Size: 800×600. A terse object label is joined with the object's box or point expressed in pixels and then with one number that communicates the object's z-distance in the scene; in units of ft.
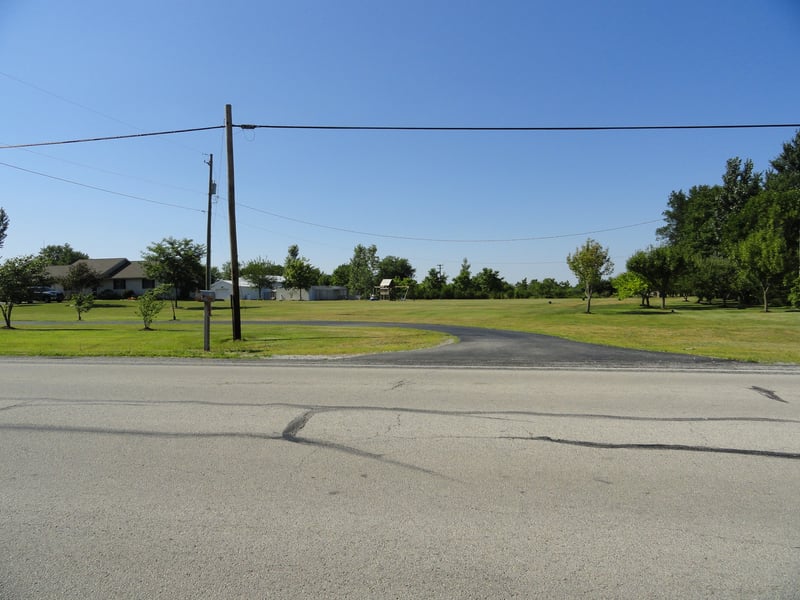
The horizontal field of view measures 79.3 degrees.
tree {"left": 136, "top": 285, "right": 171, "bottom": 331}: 81.41
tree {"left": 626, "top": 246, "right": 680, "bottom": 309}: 143.13
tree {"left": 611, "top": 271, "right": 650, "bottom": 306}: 148.77
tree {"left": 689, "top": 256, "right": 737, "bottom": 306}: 159.20
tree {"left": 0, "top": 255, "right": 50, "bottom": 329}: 88.02
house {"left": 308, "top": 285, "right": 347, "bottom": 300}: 338.54
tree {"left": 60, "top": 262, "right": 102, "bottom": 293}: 193.16
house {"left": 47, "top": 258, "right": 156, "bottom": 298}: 237.66
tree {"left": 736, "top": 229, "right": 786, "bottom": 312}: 125.59
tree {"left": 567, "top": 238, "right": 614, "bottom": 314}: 128.26
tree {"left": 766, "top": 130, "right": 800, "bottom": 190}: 220.64
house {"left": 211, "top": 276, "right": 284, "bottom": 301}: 308.81
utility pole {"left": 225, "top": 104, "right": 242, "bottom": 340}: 57.65
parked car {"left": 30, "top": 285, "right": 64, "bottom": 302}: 202.32
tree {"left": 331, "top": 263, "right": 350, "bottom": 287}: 435.12
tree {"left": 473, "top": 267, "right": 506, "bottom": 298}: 336.29
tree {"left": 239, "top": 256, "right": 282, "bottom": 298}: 286.87
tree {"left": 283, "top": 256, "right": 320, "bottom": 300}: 311.88
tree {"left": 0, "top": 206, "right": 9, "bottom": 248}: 209.94
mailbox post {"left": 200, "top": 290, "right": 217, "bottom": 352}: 50.11
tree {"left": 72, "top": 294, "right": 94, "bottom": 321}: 96.53
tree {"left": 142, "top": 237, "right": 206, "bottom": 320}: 167.22
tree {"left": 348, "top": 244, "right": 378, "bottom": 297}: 378.94
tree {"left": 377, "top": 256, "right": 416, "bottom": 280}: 421.59
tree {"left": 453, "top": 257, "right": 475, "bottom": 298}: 332.78
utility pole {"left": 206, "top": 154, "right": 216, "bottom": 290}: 113.75
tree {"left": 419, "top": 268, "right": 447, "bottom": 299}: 332.19
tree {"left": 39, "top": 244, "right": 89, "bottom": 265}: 393.43
